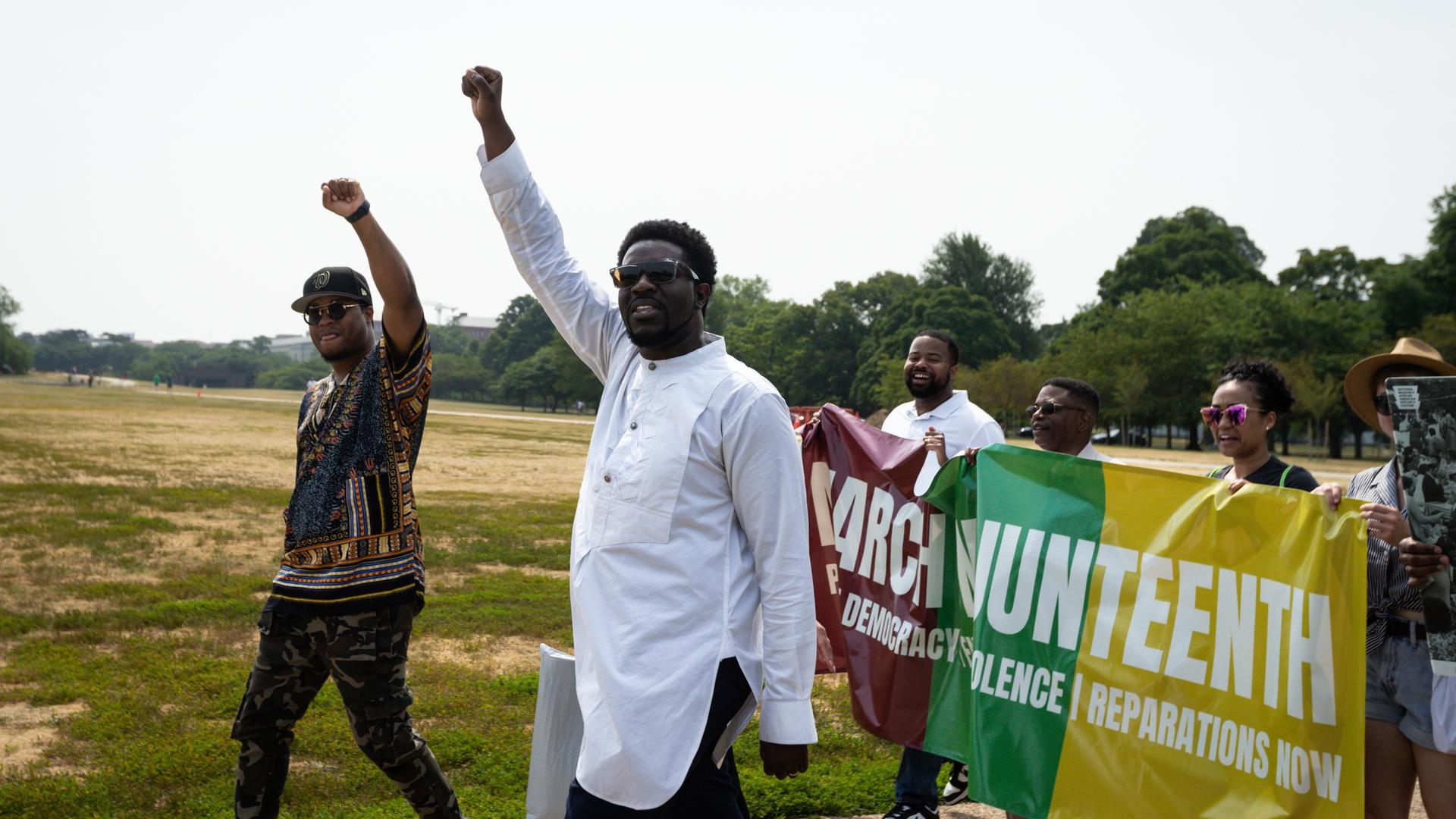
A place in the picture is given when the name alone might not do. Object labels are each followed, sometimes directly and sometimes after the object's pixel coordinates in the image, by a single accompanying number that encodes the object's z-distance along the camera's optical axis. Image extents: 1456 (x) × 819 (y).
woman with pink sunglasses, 4.15
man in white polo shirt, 5.68
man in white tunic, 2.60
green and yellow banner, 3.69
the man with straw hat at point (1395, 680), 3.47
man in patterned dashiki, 3.67
